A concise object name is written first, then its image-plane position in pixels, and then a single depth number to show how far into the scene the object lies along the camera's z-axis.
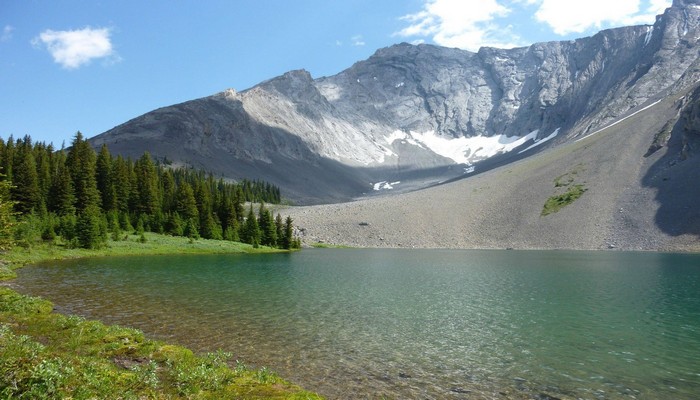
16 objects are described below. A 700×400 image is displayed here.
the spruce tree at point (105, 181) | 83.81
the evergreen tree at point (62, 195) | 73.75
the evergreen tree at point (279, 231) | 99.25
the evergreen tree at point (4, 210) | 25.88
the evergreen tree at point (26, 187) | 70.25
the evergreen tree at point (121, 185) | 86.25
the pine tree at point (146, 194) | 90.06
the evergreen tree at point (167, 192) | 93.47
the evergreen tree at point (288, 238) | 99.06
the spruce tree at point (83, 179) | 78.19
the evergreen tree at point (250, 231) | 93.75
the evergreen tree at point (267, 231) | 97.31
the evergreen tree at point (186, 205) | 90.44
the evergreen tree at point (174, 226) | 83.19
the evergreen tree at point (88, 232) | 58.34
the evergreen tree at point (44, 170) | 75.12
